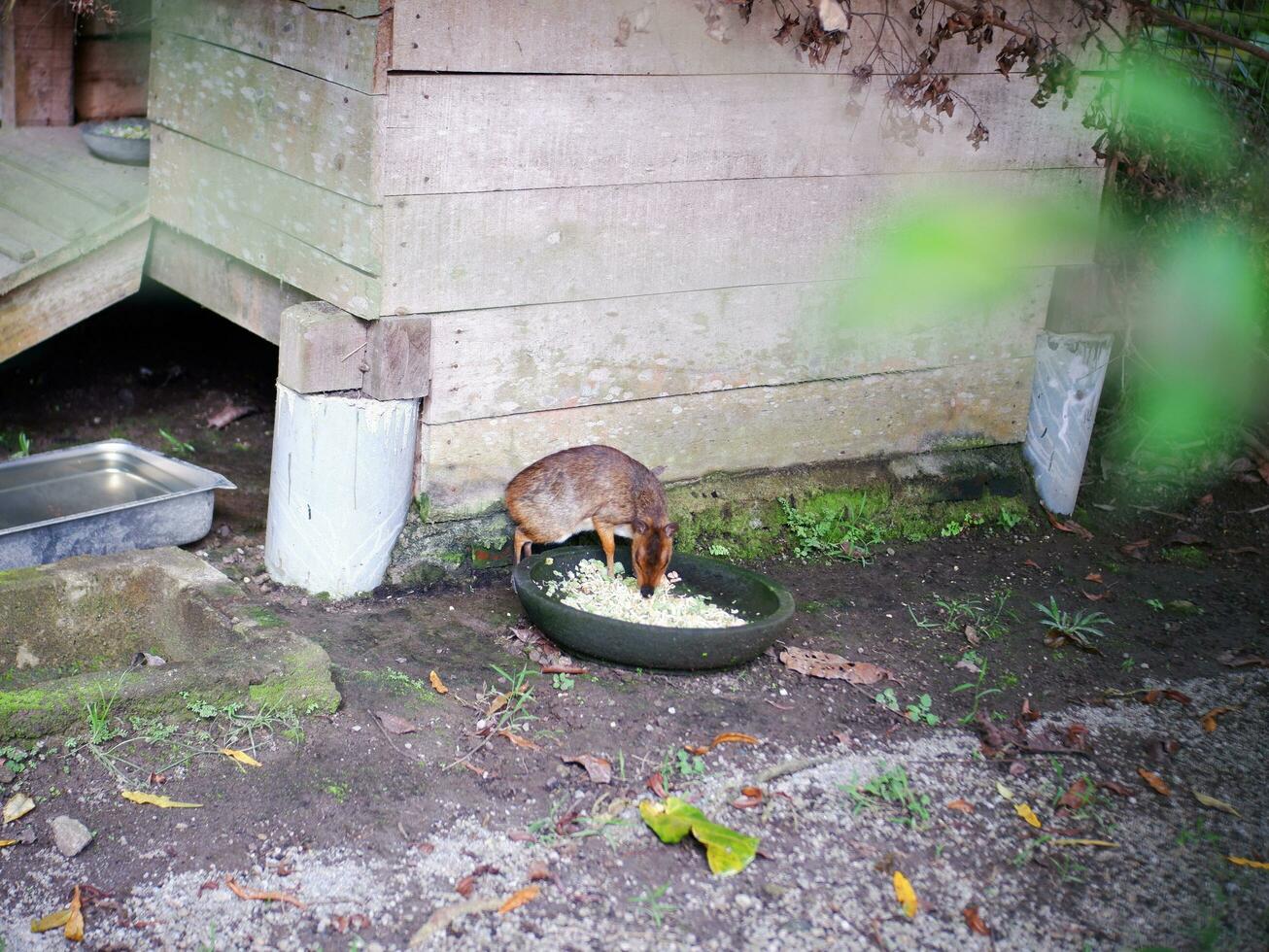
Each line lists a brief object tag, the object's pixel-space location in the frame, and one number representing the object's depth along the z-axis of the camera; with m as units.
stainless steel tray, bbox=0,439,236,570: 5.14
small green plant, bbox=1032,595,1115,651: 5.26
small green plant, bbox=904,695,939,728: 4.55
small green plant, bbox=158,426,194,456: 6.70
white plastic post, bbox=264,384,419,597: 4.95
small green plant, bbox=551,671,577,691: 4.54
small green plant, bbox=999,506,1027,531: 6.38
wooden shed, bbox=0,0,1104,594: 4.69
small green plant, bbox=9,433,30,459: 6.27
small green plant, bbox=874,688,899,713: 4.62
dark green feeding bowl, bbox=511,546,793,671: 4.45
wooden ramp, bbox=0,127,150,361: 5.82
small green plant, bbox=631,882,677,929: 3.42
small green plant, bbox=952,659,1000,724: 4.66
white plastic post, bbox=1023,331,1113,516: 6.34
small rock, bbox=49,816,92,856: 3.55
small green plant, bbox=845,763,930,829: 3.95
